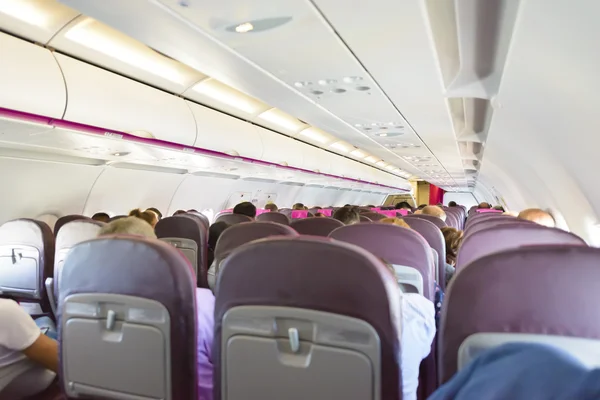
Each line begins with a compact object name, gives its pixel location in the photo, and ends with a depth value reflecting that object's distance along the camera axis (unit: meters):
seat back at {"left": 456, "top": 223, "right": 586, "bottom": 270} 3.11
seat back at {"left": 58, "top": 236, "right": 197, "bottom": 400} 1.97
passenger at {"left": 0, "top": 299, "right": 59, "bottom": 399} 2.32
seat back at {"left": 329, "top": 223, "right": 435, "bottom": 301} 3.16
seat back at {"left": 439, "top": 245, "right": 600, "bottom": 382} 1.43
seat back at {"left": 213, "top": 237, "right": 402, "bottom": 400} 1.64
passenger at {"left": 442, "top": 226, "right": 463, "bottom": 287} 4.88
